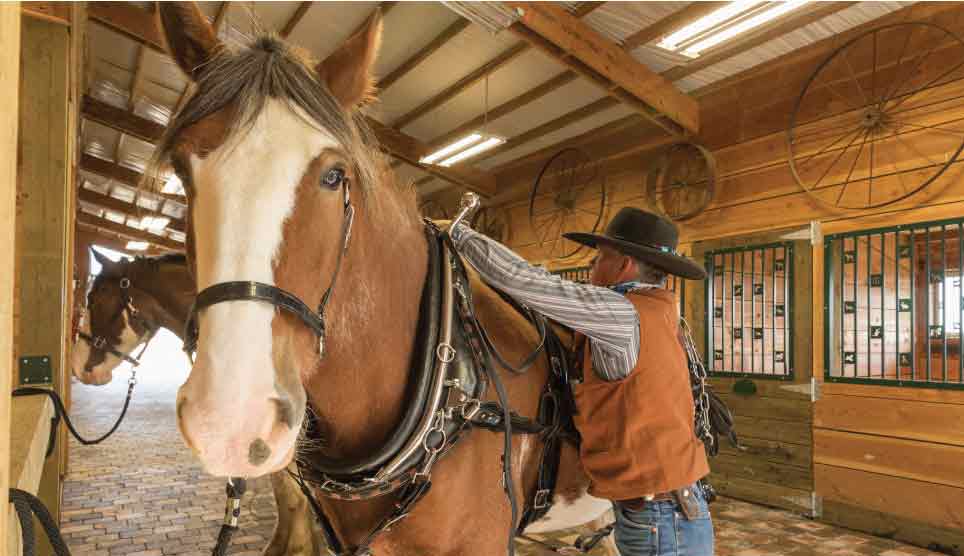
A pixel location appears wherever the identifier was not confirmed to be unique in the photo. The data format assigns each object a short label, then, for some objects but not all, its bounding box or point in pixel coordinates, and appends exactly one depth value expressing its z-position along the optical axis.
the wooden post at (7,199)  0.55
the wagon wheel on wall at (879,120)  3.65
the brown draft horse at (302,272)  0.84
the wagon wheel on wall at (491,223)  7.82
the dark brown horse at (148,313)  3.16
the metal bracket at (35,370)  2.61
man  1.32
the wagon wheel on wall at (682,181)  4.98
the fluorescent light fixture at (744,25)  3.22
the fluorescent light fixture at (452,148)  5.51
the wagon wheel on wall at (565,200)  6.30
